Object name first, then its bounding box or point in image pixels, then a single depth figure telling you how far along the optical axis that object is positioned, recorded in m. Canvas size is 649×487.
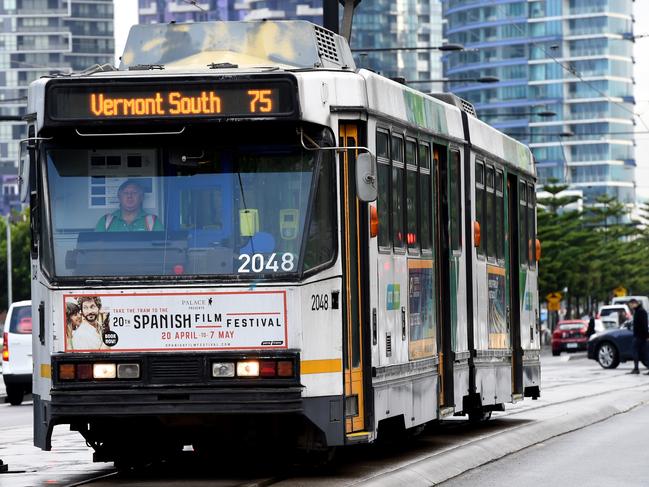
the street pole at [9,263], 90.69
